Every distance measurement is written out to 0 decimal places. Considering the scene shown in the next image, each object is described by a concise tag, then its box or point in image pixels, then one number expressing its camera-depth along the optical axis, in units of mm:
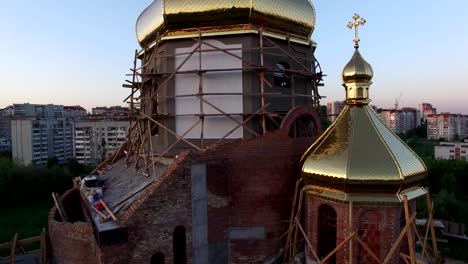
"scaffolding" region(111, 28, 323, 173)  9555
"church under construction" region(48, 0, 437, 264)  7355
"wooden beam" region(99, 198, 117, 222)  7566
